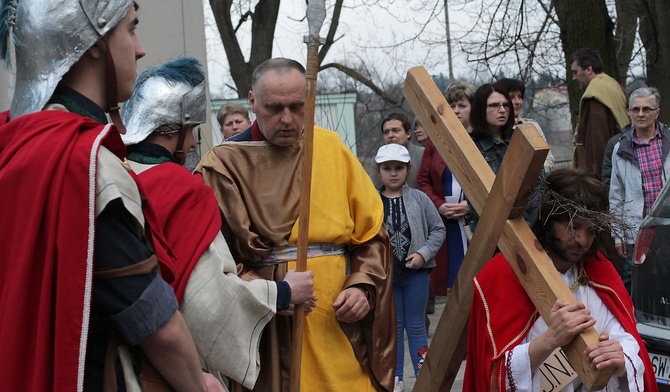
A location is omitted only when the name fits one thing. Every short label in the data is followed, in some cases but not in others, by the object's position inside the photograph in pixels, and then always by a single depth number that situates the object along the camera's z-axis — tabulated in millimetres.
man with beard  3277
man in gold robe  3832
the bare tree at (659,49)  12438
